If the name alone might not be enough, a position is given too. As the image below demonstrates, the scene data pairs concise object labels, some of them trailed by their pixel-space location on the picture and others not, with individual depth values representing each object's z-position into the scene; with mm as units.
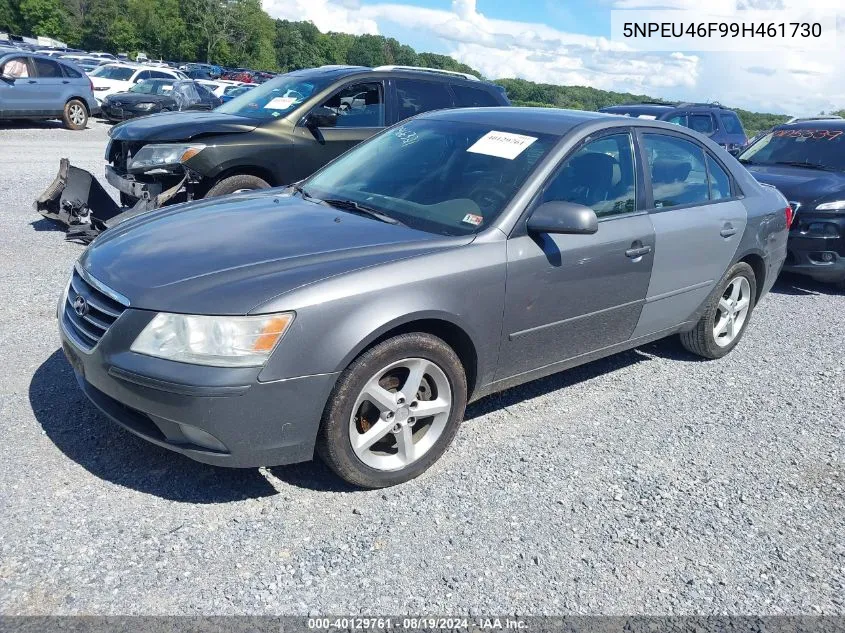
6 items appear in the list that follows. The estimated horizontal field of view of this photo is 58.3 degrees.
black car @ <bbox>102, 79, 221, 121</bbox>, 21422
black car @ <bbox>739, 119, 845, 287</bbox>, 7418
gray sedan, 2996
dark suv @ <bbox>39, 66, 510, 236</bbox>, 7145
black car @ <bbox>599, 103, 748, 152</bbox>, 13438
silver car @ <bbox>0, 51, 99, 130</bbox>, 17406
